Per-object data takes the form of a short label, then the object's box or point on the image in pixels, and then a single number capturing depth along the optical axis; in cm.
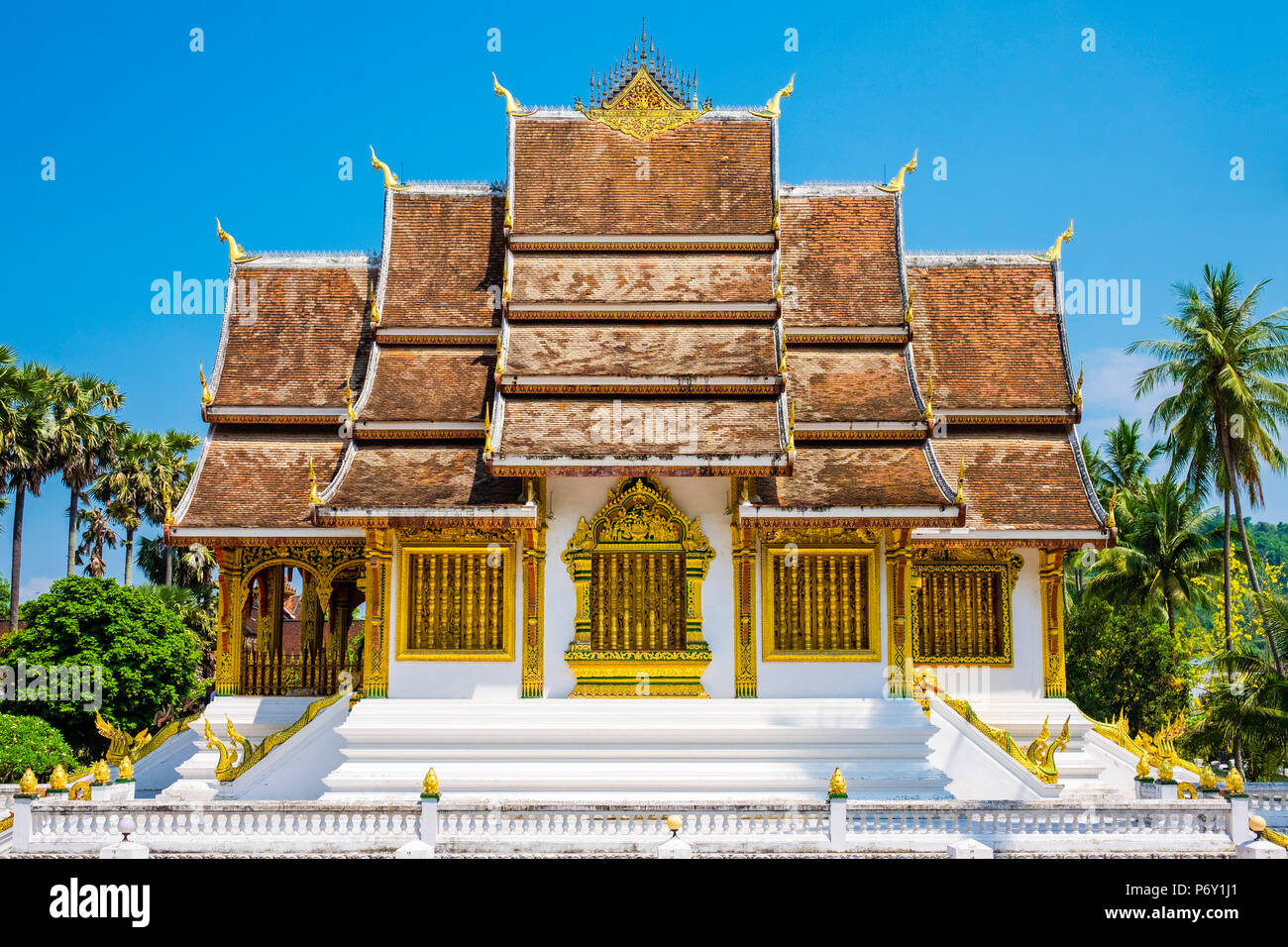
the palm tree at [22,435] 3191
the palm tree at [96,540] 3725
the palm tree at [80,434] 3416
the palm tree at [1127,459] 4019
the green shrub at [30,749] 2222
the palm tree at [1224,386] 2844
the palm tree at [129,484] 3709
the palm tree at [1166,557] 3453
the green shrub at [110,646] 2823
